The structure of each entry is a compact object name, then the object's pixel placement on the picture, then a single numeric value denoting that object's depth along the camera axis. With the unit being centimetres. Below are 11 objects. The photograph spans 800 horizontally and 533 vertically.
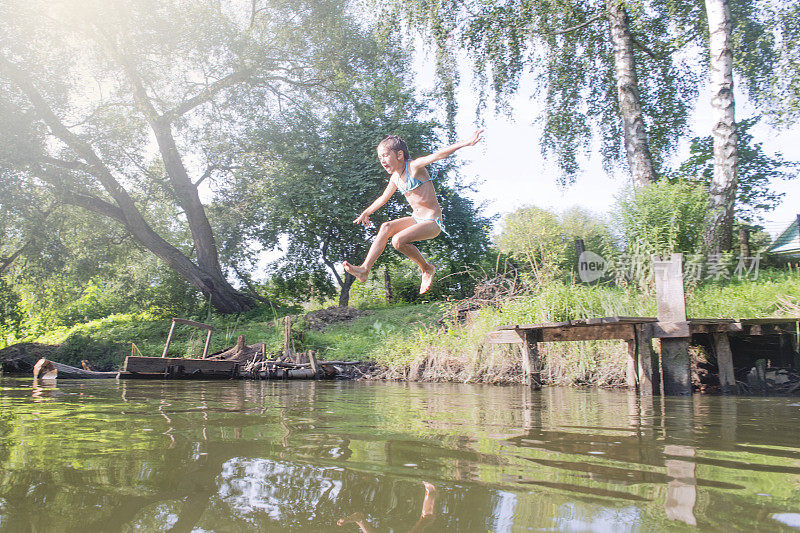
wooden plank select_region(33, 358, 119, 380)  871
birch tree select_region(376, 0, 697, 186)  1095
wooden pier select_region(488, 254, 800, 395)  621
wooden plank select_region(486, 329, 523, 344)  729
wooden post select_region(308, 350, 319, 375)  1098
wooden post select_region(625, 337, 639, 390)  650
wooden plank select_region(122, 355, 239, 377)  1026
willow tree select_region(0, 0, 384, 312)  1485
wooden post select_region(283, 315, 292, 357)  1202
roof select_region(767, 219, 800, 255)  2034
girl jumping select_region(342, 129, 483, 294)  469
